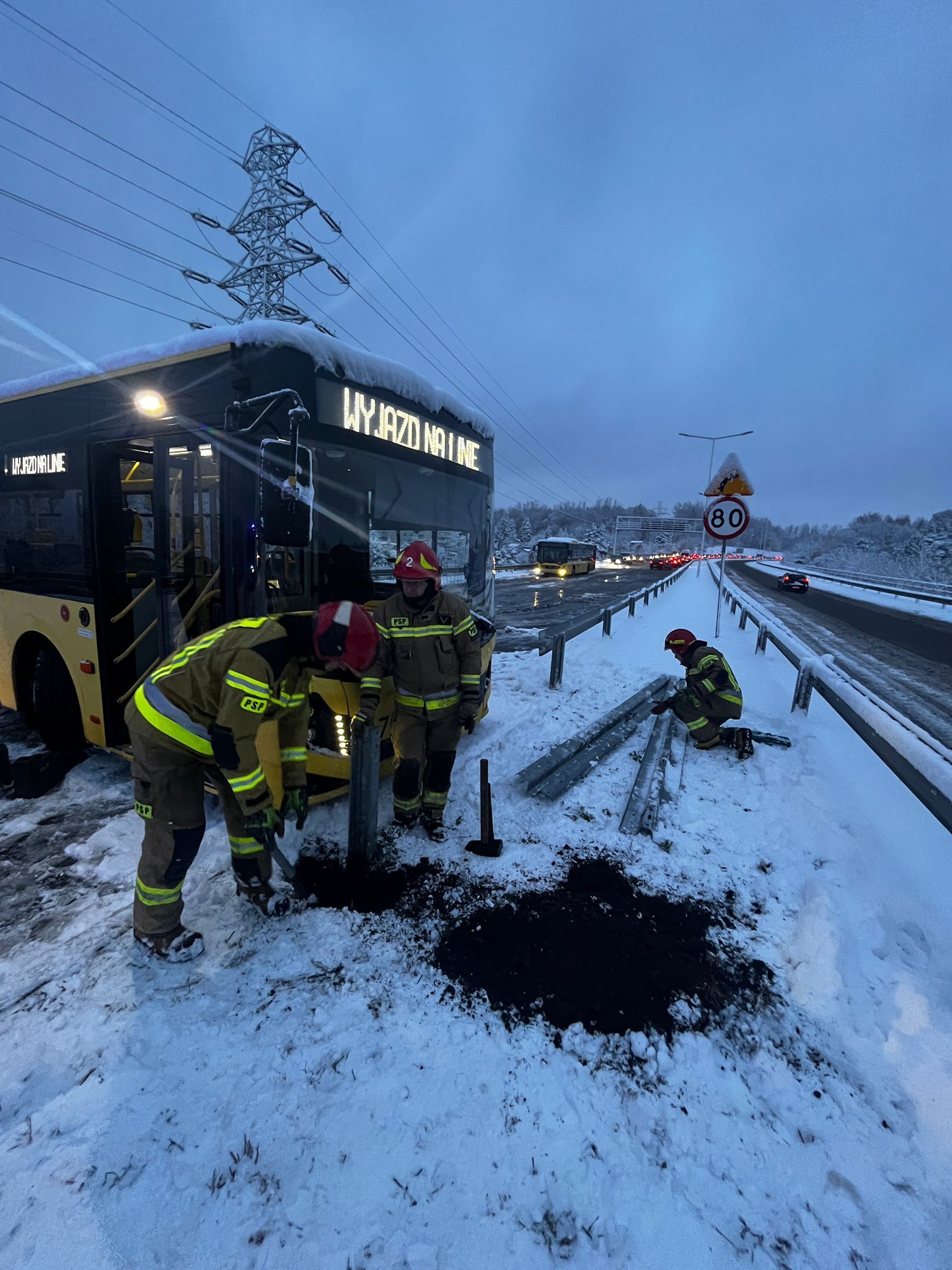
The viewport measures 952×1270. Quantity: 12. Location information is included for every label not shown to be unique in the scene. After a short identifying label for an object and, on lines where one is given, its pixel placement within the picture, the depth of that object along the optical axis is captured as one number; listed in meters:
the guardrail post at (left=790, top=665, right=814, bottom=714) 6.85
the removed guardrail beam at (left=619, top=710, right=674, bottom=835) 4.36
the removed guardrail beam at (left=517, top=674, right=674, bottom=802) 4.92
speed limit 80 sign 10.20
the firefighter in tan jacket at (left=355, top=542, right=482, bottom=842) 3.79
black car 35.78
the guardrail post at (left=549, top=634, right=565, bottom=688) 8.16
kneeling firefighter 5.77
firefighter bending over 2.66
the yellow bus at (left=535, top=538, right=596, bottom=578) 39.88
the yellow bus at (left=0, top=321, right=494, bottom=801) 3.49
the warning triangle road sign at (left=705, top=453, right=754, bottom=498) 15.32
